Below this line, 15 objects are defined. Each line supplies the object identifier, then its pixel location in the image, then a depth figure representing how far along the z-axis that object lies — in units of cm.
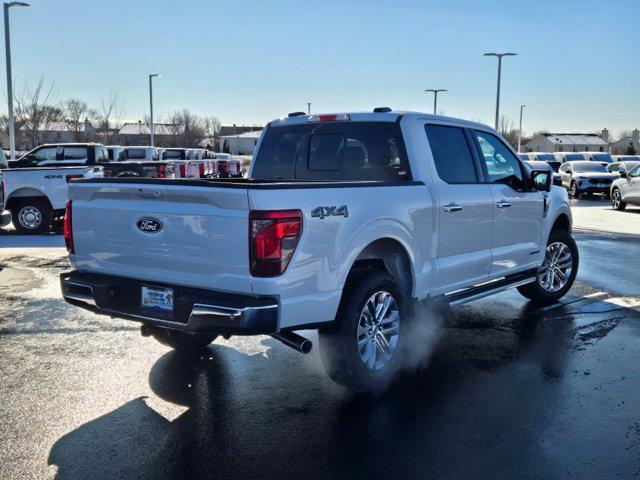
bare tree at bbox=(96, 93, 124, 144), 5822
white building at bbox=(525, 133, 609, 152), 12088
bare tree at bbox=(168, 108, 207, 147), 7344
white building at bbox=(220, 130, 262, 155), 10994
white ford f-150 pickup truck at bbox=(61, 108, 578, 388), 400
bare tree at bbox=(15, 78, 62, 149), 4191
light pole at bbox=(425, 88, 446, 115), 5585
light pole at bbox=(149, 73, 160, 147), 4675
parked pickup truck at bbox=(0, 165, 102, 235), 1409
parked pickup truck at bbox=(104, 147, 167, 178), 1589
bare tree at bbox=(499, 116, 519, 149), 10190
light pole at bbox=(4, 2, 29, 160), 2552
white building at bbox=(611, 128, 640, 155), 14050
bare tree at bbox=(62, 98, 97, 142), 5603
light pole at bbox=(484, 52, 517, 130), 4109
